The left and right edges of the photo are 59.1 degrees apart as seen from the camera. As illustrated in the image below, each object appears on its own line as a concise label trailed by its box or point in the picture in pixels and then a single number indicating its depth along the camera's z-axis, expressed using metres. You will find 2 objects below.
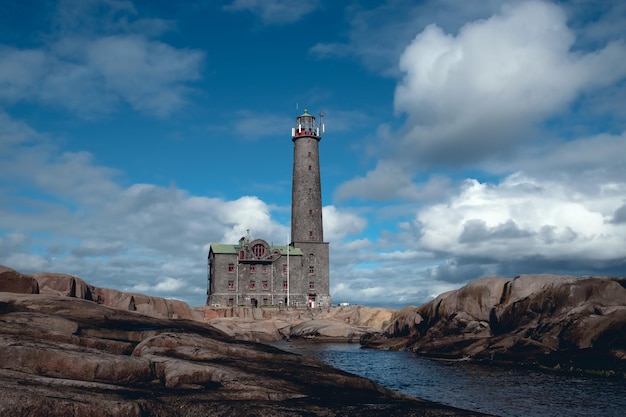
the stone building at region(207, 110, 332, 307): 82.69
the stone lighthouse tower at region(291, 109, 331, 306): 85.38
